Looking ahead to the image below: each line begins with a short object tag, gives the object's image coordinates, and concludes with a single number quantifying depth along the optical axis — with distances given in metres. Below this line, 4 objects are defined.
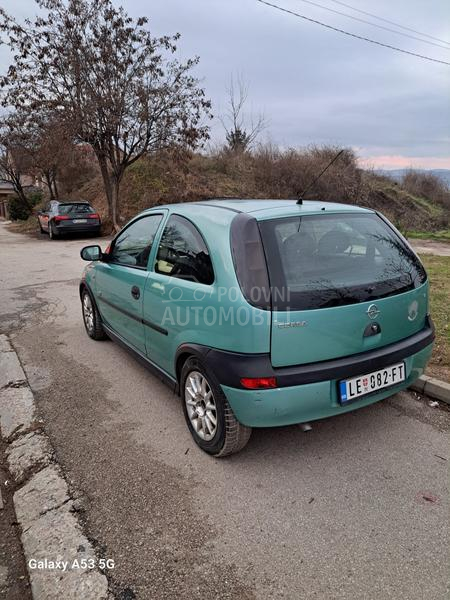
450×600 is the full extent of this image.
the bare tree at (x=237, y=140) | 27.19
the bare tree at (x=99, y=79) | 17.03
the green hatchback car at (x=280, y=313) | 2.38
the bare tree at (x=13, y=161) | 23.66
